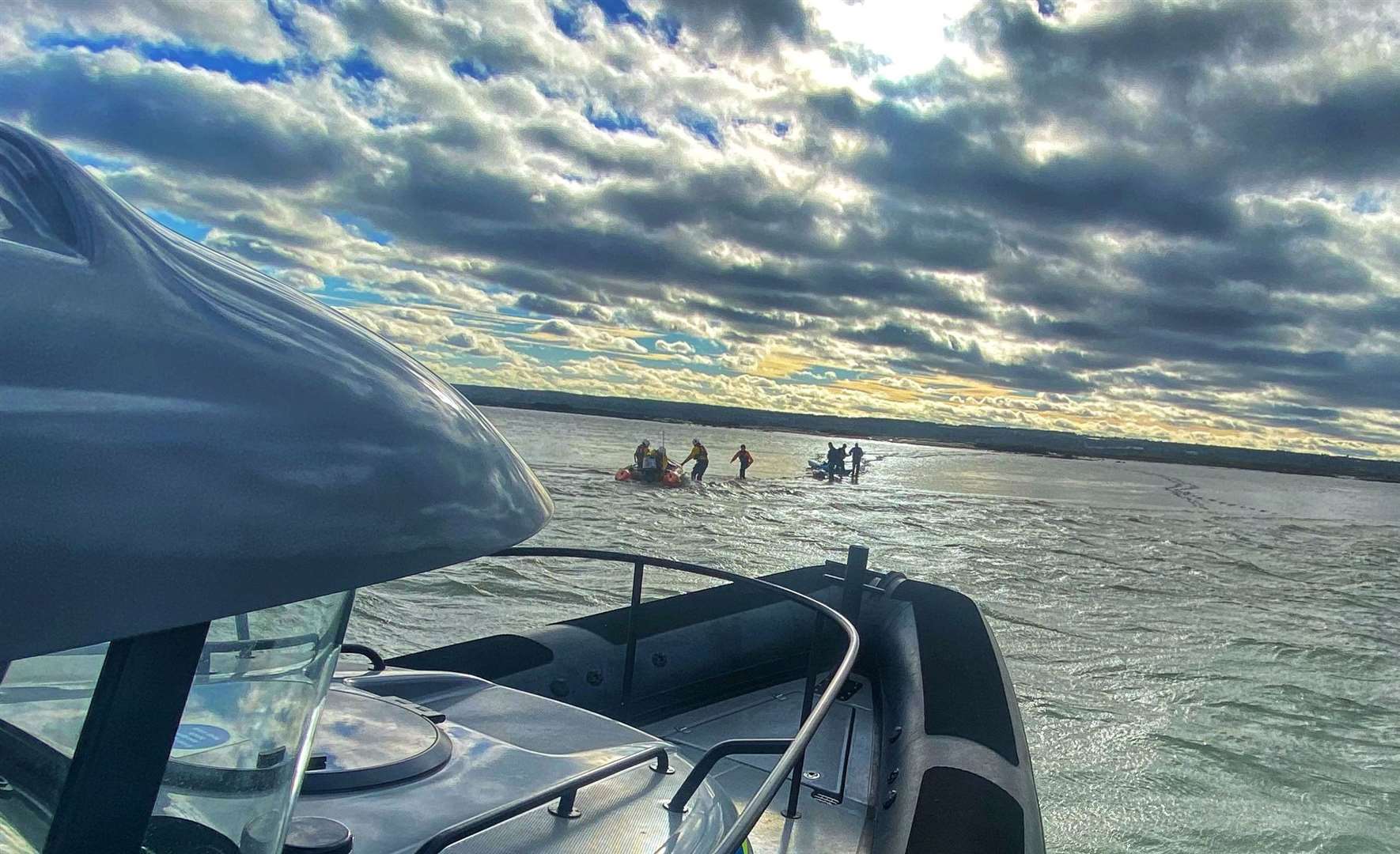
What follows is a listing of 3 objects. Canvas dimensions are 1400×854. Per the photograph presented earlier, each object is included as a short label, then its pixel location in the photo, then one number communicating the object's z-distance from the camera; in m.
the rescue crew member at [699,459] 38.94
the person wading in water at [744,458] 46.31
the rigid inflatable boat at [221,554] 1.00
